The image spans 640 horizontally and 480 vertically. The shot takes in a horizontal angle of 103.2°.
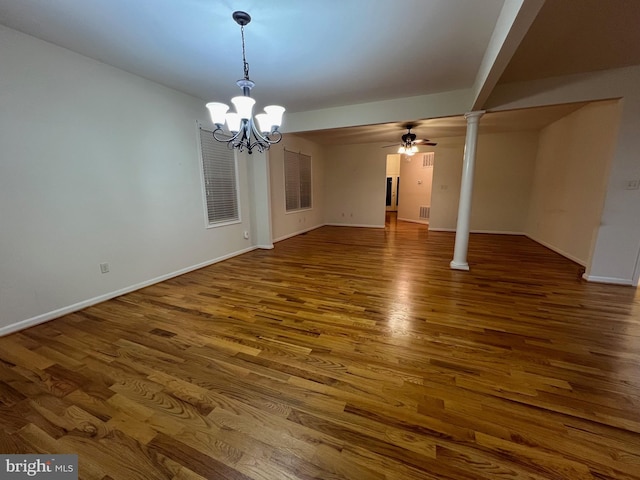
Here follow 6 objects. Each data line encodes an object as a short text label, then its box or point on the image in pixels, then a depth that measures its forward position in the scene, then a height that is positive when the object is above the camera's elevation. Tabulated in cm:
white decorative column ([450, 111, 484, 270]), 376 -7
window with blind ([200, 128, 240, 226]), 421 +19
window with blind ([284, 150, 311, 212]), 658 +29
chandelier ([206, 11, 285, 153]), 222 +71
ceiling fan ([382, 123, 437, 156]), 556 +110
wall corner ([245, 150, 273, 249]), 509 -13
